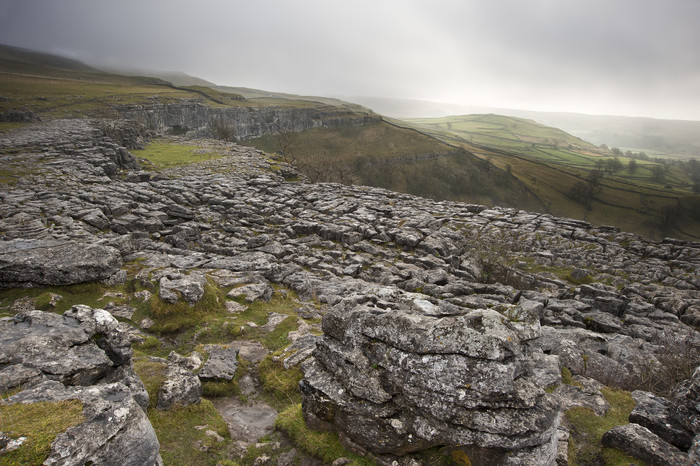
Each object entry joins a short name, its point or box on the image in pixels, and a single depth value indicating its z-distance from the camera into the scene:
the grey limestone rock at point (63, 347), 8.20
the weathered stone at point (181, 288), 16.33
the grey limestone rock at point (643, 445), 8.59
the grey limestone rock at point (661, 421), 9.04
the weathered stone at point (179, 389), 10.32
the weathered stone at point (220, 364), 12.34
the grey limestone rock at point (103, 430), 5.95
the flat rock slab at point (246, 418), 10.56
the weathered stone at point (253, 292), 19.21
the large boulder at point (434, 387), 8.23
